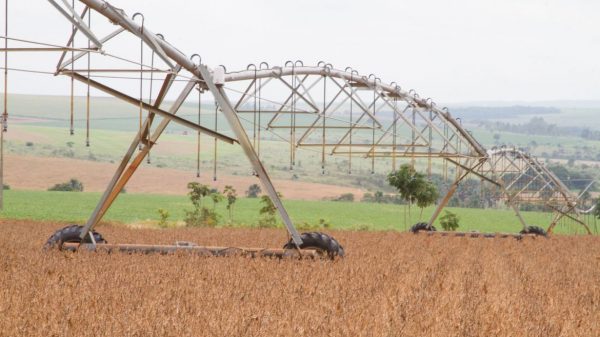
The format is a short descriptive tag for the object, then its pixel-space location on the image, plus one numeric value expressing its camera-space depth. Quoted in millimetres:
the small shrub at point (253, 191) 75812
